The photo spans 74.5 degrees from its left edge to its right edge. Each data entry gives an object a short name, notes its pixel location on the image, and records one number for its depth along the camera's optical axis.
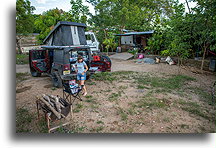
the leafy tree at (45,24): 10.00
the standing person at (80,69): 4.02
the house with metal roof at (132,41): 14.38
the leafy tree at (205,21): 4.55
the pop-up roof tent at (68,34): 5.21
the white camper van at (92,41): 9.72
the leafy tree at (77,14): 6.65
